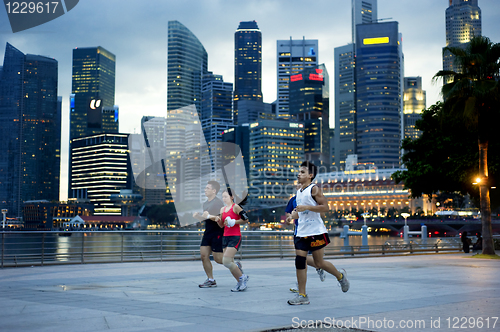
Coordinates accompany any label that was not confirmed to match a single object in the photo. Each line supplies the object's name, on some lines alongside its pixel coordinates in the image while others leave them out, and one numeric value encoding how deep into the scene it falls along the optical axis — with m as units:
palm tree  20.05
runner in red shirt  8.96
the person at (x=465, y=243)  26.78
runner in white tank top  7.55
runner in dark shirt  9.60
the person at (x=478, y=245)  25.92
